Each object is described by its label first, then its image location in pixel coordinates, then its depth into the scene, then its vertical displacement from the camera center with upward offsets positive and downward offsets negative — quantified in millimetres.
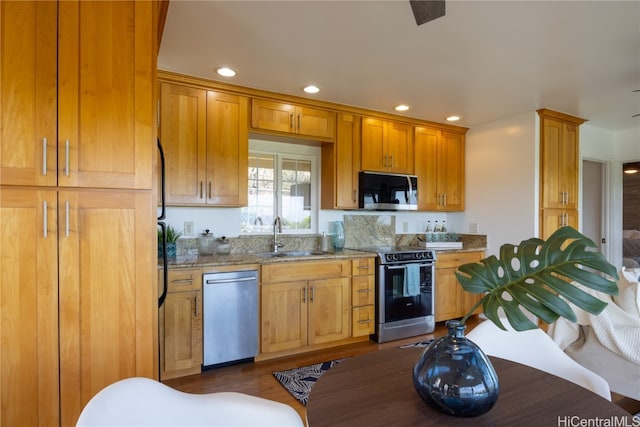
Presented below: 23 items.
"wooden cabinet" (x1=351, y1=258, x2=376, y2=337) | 3381 -835
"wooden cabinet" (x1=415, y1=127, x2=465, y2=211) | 4250 +573
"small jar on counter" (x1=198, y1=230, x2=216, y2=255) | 3168 -290
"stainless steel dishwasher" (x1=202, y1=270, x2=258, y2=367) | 2689 -831
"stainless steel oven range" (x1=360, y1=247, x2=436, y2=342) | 3484 -834
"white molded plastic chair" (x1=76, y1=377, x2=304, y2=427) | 886 -543
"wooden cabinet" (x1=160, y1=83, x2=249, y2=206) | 2875 +587
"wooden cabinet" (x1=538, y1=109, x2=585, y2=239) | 3799 +512
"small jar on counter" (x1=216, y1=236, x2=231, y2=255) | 3225 -322
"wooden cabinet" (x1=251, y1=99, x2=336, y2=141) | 3227 +927
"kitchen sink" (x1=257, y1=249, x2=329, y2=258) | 3410 -418
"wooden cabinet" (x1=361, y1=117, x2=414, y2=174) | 3846 +777
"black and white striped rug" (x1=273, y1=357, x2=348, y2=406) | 2422 -1272
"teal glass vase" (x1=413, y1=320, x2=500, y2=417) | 887 -435
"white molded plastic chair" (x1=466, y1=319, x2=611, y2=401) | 1424 -569
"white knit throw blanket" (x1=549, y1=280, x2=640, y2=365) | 1960 -673
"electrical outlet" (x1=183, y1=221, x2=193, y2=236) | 3188 -145
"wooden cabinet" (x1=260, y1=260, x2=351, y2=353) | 2971 -832
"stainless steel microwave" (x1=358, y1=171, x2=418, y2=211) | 3777 +246
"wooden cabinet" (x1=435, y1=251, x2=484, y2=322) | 3912 -883
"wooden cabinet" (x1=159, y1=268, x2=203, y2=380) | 2564 -855
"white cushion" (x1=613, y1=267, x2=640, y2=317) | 2039 -495
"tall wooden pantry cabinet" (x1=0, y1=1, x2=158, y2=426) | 1487 +38
